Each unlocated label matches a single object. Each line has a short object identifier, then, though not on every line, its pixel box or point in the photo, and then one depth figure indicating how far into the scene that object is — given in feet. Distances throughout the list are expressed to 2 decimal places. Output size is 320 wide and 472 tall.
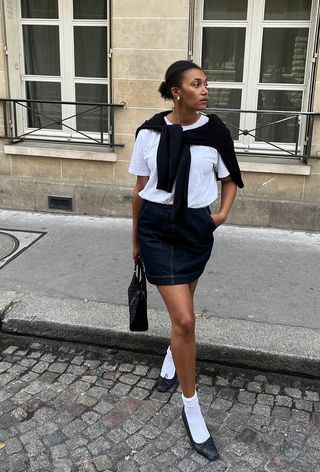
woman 8.36
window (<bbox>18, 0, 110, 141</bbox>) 20.85
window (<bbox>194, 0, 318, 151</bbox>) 19.29
